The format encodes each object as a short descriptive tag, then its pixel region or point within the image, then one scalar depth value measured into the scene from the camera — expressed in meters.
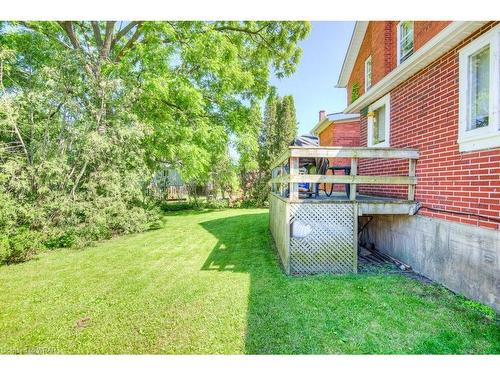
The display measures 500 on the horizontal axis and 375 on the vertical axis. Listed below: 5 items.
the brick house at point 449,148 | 3.47
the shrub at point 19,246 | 5.58
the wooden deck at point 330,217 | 4.88
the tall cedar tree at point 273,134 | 19.14
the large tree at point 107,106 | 6.93
